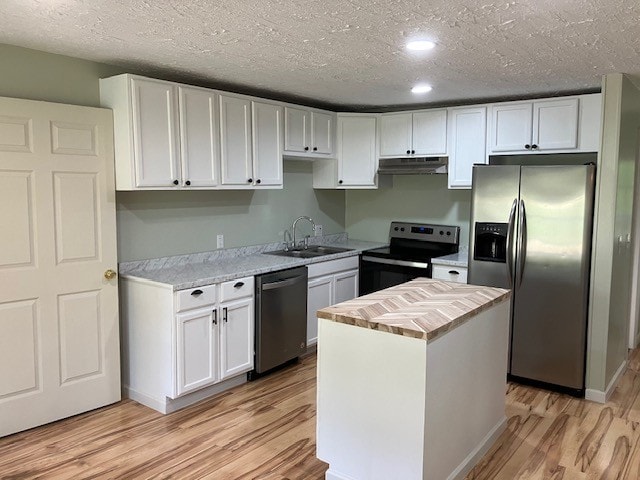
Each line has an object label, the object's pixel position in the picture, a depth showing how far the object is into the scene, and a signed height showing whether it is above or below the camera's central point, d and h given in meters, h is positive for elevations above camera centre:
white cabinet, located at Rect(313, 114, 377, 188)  5.09 +0.46
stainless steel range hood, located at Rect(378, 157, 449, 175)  4.79 +0.34
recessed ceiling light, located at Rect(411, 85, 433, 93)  4.08 +0.90
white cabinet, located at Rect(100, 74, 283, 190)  3.39 +0.46
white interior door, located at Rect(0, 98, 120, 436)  3.04 -0.39
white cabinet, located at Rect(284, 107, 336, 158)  4.54 +0.62
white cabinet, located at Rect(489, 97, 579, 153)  4.05 +0.62
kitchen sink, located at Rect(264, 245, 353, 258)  4.76 -0.47
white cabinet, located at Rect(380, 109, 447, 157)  4.75 +0.64
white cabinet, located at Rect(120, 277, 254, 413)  3.40 -0.95
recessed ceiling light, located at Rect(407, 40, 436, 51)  2.83 +0.87
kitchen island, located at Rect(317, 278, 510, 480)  2.32 -0.86
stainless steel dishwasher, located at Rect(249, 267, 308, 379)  3.94 -0.91
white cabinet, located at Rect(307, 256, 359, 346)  4.48 -0.75
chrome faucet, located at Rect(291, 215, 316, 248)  5.13 -0.25
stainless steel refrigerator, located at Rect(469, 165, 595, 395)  3.67 -0.39
